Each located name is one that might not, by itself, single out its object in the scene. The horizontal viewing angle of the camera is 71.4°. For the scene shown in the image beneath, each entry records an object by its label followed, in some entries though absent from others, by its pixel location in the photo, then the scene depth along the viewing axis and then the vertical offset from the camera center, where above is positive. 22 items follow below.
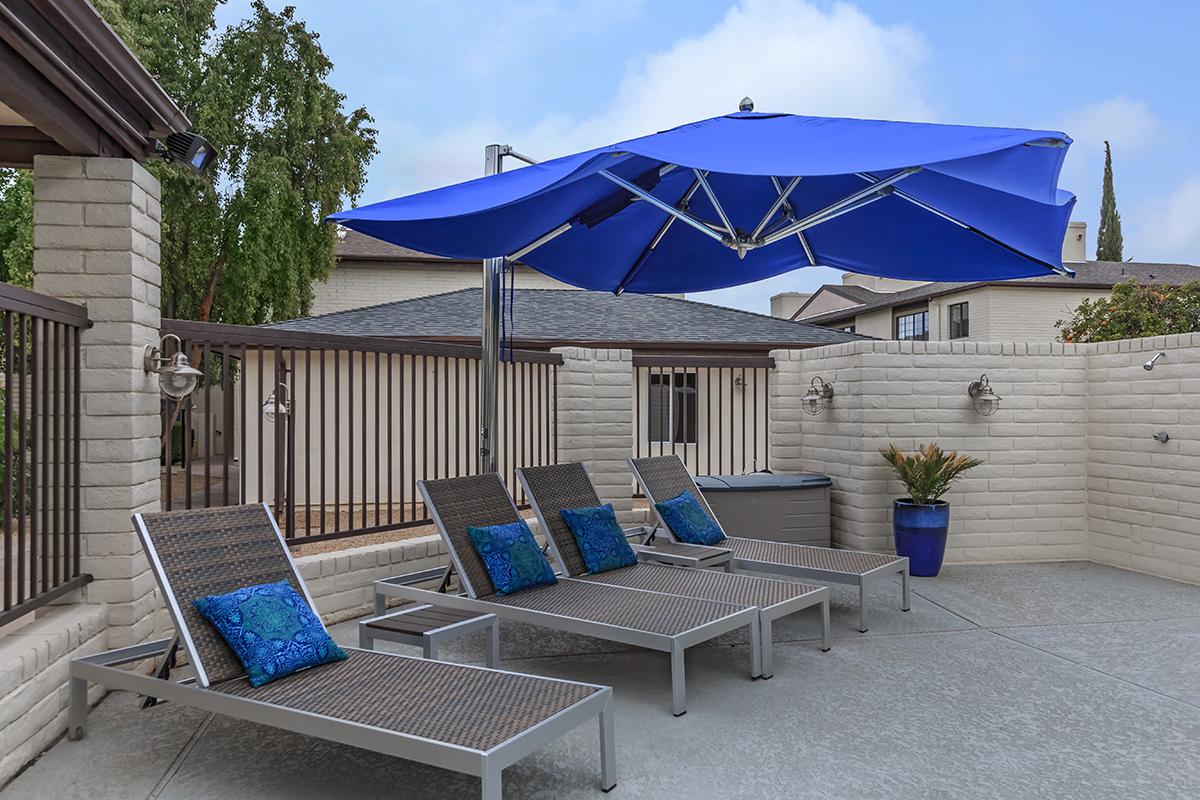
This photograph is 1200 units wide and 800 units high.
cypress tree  40.66 +8.65
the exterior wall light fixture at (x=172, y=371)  4.30 +0.23
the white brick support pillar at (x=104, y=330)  4.14 +0.44
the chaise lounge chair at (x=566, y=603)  3.98 -1.03
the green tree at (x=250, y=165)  16.23 +5.14
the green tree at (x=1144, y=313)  16.78 +1.96
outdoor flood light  4.50 +1.45
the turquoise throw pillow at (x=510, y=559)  4.76 -0.85
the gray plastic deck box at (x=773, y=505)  7.38 -0.84
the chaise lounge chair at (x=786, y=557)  5.37 -1.01
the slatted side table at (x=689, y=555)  5.70 -0.99
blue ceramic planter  6.92 -1.03
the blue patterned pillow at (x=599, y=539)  5.35 -0.82
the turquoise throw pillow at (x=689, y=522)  6.17 -0.82
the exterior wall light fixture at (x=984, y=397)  7.39 +0.11
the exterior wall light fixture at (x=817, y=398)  7.92 +0.12
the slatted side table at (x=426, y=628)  3.94 -1.05
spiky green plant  6.93 -0.51
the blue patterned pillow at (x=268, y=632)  3.36 -0.90
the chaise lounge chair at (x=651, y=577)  4.63 -1.03
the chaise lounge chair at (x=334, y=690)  2.78 -1.06
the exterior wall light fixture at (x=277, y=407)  5.25 +0.06
